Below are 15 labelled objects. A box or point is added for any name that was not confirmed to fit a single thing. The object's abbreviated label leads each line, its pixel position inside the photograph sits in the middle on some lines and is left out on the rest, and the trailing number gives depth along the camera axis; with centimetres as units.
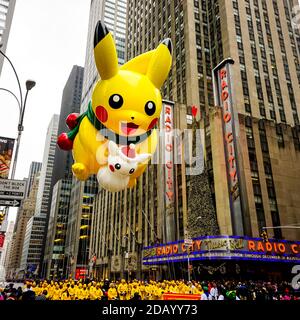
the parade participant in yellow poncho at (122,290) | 1835
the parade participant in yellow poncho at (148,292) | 1931
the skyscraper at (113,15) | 11631
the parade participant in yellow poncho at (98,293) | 1703
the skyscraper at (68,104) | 13638
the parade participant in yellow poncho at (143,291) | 1985
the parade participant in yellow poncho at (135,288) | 1933
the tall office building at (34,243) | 15550
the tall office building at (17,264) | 18888
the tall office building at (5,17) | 7125
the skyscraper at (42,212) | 15600
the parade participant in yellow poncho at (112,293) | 1766
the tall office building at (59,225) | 11369
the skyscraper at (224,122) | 3772
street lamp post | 1208
